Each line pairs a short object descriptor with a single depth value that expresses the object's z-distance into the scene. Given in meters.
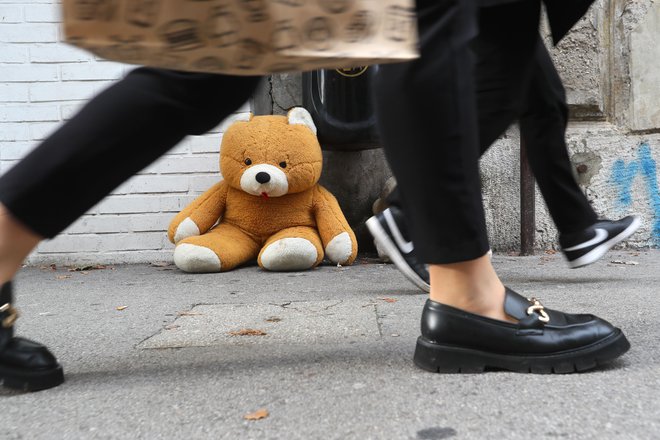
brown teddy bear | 3.24
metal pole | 3.45
